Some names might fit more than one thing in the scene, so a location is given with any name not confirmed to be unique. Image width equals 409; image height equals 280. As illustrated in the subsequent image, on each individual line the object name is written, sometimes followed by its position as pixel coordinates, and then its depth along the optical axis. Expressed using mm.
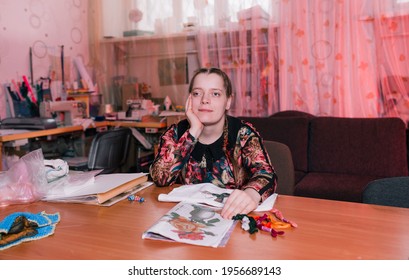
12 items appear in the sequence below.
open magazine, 887
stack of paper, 1195
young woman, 1506
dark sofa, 2486
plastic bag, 1212
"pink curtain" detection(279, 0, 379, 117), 2959
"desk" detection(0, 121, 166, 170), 2586
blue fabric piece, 915
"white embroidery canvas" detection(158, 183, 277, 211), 1138
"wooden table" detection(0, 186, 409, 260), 823
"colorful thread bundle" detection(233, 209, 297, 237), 944
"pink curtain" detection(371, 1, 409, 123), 2816
